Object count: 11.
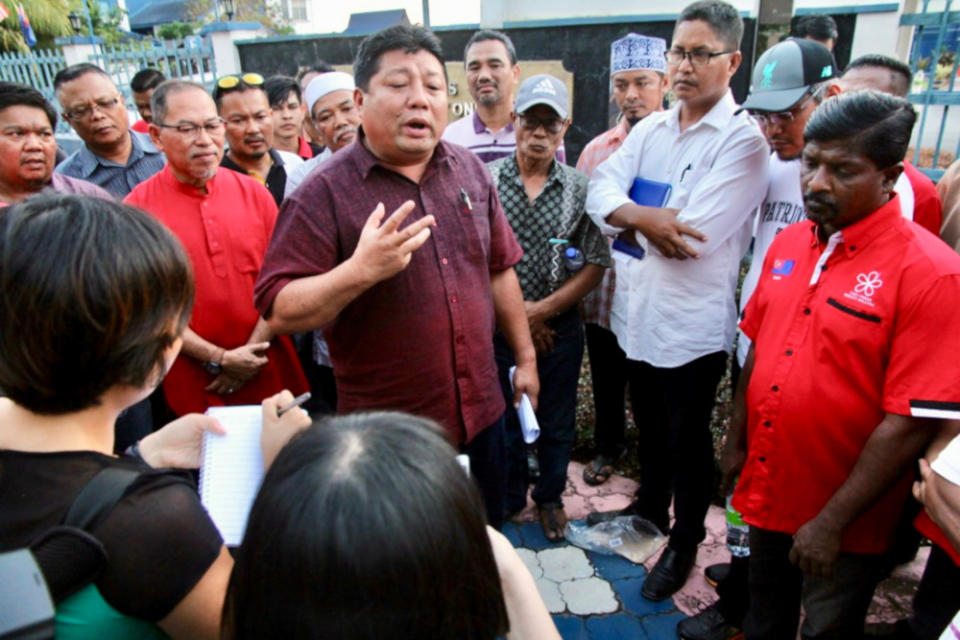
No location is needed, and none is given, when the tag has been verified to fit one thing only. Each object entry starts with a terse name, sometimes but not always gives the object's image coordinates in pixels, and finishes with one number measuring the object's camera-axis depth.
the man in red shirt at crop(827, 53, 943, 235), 2.10
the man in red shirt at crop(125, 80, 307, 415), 2.63
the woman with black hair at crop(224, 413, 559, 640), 0.71
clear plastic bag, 2.98
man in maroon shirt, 1.89
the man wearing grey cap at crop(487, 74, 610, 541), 2.85
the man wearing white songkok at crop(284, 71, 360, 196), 3.56
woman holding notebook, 0.89
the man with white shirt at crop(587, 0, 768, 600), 2.36
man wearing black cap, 2.24
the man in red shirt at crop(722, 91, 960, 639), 1.55
